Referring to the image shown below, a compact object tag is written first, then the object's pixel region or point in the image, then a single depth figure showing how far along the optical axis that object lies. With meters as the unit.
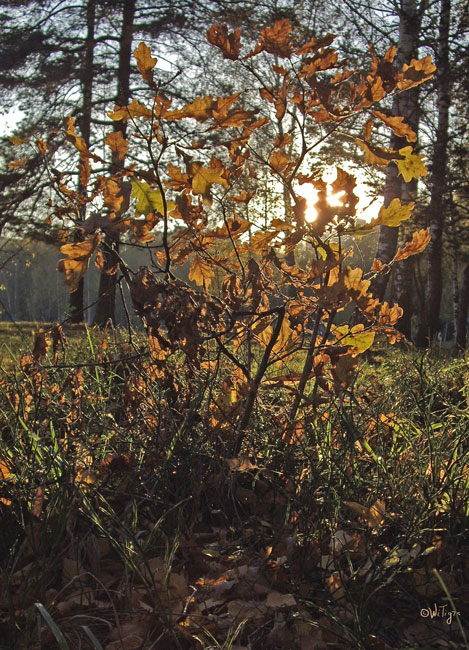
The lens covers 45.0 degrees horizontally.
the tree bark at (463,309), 15.06
